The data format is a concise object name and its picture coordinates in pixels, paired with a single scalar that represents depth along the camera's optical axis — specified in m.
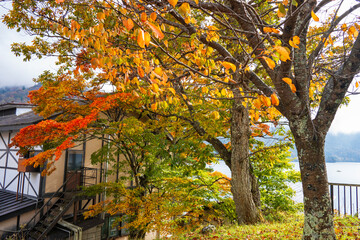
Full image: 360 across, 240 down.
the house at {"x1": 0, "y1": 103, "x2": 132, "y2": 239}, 9.48
